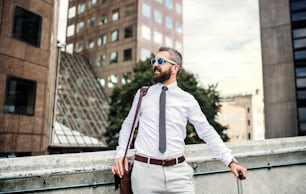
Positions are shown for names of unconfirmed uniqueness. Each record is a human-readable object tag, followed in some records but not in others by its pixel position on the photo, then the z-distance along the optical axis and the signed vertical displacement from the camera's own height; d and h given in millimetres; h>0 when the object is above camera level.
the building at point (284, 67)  30516 +6678
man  2543 -31
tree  22000 +2527
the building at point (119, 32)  40938 +14049
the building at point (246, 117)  84438 +4536
